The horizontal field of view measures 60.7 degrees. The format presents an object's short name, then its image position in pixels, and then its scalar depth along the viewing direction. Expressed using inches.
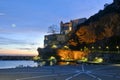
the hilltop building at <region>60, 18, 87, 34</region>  2440.4
